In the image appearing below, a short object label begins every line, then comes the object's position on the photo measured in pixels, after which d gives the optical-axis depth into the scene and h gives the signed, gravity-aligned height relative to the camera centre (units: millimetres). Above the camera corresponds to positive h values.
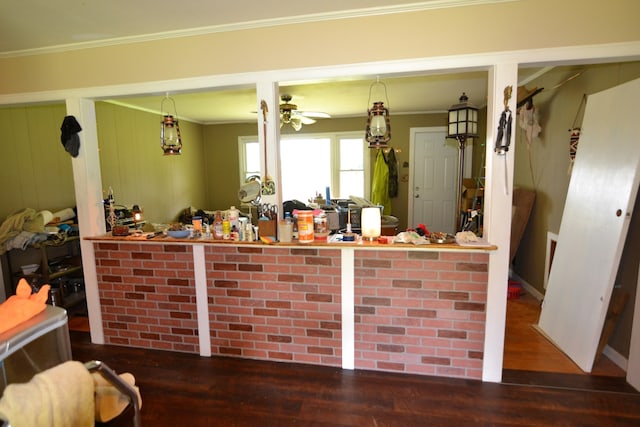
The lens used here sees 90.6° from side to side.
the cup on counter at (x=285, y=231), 2188 -388
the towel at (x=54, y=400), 734 -546
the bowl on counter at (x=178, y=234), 2389 -434
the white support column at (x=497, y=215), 1906 -268
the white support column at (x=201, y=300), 2348 -929
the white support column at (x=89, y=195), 2471 -142
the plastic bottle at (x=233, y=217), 2385 -314
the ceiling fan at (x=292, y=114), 3635 +756
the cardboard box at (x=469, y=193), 4016 -265
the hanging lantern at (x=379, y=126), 2086 +314
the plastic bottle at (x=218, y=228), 2361 -392
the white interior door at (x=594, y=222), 2039 -364
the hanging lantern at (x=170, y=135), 2412 +313
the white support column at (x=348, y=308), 2143 -920
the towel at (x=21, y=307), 963 -410
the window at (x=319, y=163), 5898 +206
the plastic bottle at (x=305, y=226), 2152 -351
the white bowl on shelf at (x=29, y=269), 3084 -882
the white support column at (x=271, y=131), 2188 +304
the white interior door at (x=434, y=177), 5453 -75
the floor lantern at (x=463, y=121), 2977 +483
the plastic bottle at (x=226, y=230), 2344 -402
